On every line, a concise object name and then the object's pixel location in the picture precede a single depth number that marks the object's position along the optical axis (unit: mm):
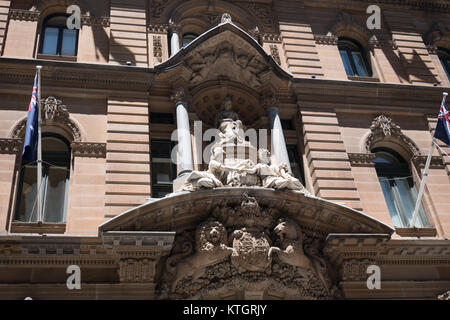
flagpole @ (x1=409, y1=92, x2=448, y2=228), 14234
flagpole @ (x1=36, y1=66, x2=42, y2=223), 12311
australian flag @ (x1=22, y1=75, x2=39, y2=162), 12594
